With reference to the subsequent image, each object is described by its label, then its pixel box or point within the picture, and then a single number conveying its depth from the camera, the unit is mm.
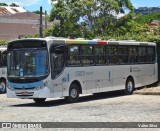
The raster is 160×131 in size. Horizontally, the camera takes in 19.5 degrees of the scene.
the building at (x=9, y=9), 98712
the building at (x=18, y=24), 79000
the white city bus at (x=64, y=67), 17953
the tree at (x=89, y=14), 48562
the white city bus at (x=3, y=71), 26156
